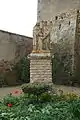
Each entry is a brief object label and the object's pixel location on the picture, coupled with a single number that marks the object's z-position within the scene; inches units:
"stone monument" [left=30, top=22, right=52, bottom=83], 244.1
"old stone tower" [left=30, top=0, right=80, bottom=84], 413.1
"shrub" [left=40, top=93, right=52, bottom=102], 213.8
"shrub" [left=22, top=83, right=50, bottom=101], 203.8
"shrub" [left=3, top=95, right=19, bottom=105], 218.1
